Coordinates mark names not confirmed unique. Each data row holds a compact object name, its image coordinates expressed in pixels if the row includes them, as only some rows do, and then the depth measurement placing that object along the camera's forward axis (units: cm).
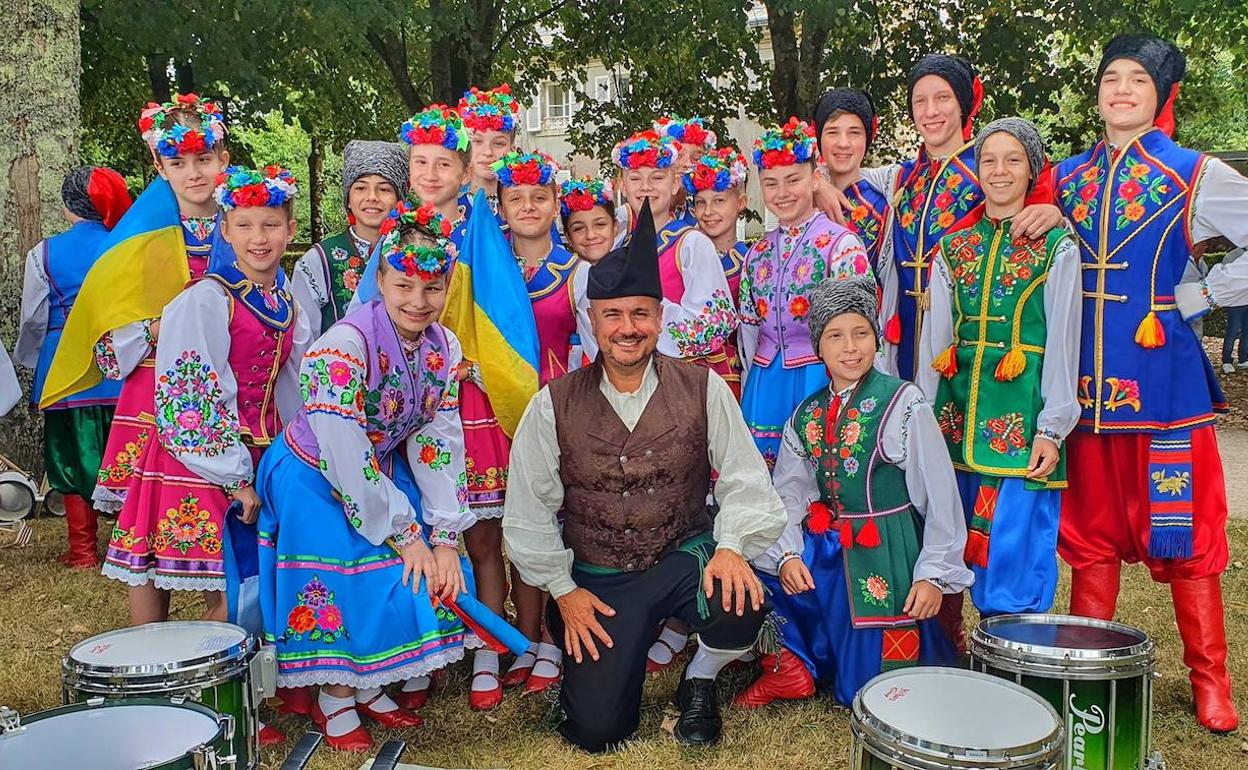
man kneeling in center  336
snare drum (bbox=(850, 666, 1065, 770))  218
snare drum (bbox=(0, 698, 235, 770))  214
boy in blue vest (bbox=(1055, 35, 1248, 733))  337
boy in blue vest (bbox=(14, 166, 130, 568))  518
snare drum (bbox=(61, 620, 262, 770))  257
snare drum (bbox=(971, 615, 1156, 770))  272
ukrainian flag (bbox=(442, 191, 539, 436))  376
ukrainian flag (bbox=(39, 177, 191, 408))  406
